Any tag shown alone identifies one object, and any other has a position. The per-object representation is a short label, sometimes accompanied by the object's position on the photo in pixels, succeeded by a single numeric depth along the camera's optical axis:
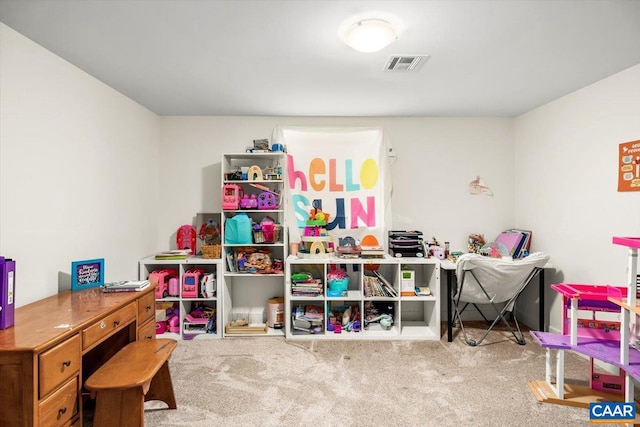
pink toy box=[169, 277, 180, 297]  3.44
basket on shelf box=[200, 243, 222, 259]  3.50
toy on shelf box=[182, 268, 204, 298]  3.40
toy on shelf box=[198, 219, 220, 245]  3.80
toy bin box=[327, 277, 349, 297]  3.47
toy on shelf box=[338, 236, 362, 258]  3.49
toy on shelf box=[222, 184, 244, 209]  3.42
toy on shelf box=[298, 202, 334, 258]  3.57
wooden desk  1.41
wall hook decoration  3.95
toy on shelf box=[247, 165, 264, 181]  3.50
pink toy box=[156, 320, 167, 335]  3.42
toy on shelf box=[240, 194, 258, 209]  3.50
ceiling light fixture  1.90
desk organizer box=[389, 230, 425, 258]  3.51
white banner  3.86
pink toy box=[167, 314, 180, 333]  3.48
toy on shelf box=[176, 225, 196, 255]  3.76
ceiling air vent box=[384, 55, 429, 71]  2.37
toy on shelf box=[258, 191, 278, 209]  3.52
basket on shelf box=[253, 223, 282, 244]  3.50
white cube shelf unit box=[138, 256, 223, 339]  3.41
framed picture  2.37
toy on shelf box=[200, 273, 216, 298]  3.42
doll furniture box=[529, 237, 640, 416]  2.02
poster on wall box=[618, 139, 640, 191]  2.52
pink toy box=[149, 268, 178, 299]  3.39
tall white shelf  3.49
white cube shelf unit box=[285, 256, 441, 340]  3.38
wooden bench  1.68
